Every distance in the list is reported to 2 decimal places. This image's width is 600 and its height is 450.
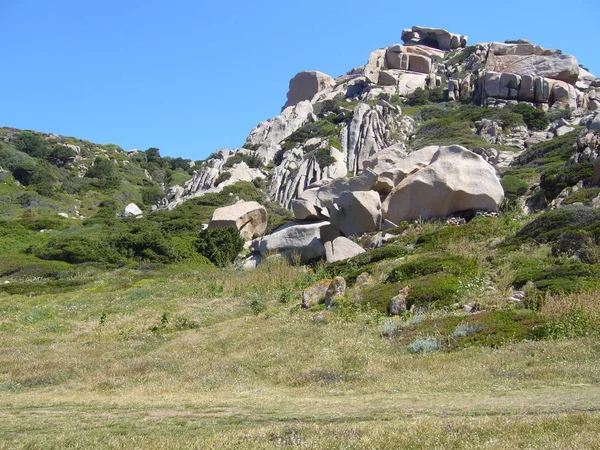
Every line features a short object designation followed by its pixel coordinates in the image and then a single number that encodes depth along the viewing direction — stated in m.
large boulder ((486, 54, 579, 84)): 77.38
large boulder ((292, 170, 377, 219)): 32.03
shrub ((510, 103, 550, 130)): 62.53
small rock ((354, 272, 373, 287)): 21.33
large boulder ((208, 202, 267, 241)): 38.53
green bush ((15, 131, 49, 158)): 90.93
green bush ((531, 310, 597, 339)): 12.37
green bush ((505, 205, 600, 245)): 20.44
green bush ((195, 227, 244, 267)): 36.22
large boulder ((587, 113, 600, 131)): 35.66
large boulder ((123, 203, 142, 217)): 59.94
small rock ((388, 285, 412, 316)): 16.92
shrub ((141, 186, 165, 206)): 77.71
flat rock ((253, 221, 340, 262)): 30.16
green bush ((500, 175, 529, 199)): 32.62
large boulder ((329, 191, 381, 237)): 31.03
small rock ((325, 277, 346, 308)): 19.05
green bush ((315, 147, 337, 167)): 58.73
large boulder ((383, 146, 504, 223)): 29.48
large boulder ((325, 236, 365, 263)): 28.16
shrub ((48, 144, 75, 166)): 90.75
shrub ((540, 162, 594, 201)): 27.84
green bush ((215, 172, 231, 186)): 62.24
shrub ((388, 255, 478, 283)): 19.30
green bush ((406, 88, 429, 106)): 81.94
